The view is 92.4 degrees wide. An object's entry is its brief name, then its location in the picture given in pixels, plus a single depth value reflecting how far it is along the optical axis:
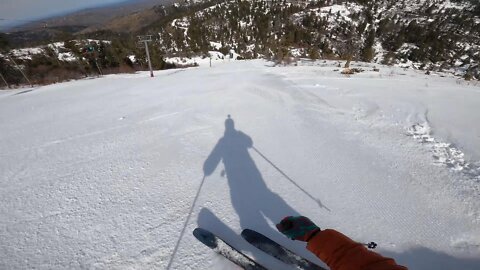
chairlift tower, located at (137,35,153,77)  20.08
